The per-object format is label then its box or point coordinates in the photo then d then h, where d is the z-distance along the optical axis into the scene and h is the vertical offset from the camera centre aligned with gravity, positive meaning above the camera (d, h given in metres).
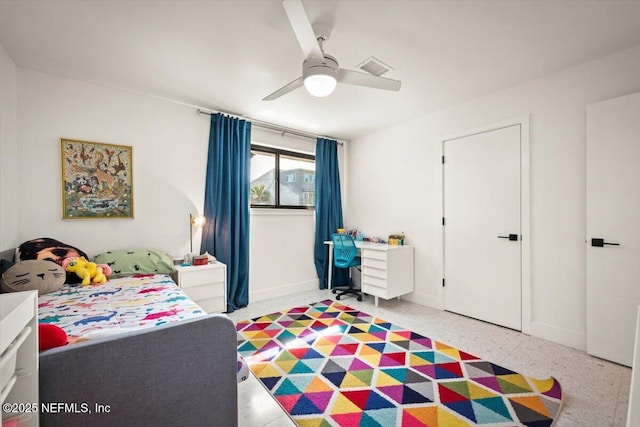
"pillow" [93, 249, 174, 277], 2.55 -0.47
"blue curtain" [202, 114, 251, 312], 3.32 +0.14
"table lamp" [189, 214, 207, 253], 3.12 -0.11
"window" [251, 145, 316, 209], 3.96 +0.50
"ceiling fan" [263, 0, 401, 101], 1.54 +0.99
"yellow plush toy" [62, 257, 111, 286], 2.26 -0.46
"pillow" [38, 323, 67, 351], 0.94 -0.43
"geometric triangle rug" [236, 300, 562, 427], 1.63 -1.21
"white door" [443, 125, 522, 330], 2.85 -0.19
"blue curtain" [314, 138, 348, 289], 4.36 +0.13
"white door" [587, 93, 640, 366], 2.13 -0.14
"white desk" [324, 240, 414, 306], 3.43 -0.76
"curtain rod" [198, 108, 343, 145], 3.35 +1.20
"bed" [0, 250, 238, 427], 0.87 -0.59
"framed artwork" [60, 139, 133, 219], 2.56 +0.33
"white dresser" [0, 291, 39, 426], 0.70 -0.41
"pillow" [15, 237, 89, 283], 2.21 -0.31
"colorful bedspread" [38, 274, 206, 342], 1.53 -0.60
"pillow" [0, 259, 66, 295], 1.88 -0.45
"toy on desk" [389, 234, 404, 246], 3.77 -0.40
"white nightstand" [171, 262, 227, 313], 2.71 -0.72
